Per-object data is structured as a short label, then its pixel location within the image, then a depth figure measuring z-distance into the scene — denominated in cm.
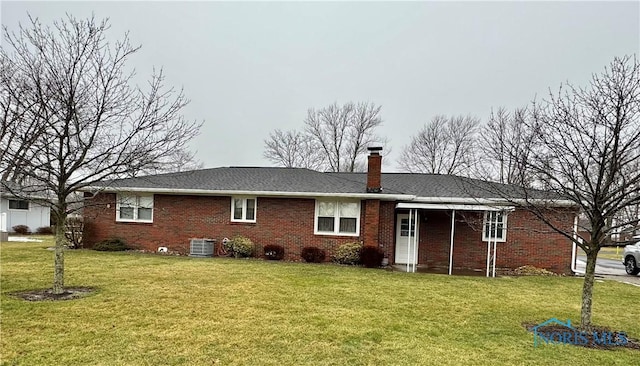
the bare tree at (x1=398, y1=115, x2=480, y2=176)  3631
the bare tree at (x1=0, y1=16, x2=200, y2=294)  755
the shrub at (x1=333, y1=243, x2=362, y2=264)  1404
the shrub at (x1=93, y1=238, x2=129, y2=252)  1572
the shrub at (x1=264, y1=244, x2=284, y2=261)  1486
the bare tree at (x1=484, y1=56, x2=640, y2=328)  610
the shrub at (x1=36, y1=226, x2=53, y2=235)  2620
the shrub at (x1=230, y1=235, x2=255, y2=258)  1498
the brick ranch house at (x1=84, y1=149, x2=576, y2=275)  1423
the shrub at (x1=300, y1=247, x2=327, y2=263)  1452
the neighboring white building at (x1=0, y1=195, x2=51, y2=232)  2497
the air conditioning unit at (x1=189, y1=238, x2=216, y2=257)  1519
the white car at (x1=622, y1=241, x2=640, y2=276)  1584
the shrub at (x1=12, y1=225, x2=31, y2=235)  2492
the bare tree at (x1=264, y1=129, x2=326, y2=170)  4144
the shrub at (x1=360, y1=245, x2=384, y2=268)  1365
